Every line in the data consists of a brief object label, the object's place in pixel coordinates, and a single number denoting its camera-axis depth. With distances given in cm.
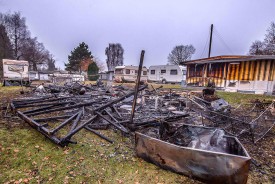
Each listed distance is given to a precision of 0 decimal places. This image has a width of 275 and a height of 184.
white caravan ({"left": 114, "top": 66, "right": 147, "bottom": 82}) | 2898
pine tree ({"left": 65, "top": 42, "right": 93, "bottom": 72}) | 4872
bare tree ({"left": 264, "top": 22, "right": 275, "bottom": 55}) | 2691
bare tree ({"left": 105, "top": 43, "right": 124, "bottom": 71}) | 6150
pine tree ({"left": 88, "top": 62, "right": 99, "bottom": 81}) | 3756
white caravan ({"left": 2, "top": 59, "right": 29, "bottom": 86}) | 1686
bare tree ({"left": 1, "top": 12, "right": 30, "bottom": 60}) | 3444
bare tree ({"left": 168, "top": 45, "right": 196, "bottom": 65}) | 5069
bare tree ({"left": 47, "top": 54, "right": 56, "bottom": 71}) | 5903
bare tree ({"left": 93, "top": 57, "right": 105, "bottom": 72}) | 5720
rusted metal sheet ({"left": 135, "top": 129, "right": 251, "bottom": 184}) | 255
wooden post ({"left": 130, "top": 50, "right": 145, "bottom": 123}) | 428
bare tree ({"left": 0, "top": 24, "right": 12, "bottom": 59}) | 3107
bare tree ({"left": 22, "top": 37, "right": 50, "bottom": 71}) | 3641
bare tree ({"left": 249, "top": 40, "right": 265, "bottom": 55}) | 3132
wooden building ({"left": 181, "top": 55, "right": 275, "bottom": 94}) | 1354
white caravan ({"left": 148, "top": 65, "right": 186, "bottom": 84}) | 2665
